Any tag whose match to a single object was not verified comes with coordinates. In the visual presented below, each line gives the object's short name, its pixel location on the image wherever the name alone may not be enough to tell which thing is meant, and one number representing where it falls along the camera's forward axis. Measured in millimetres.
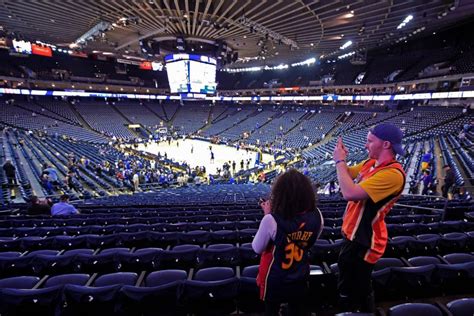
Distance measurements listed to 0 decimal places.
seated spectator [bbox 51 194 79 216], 7842
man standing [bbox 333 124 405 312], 2047
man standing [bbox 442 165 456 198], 9984
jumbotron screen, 26359
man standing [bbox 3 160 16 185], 12078
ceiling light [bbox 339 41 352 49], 28936
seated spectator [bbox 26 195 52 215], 8031
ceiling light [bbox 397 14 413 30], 20448
